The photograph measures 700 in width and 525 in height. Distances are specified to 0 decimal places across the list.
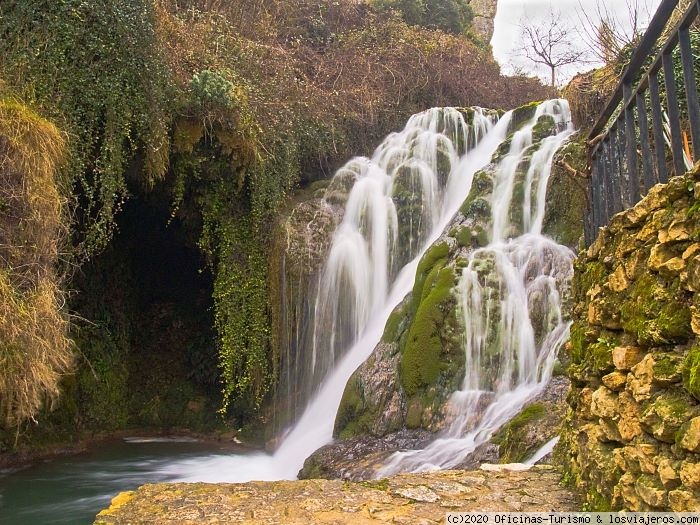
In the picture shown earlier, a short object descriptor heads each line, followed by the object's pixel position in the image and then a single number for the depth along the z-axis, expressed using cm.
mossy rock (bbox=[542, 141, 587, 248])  695
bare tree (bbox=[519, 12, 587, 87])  2006
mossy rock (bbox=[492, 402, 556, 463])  437
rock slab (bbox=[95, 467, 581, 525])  295
